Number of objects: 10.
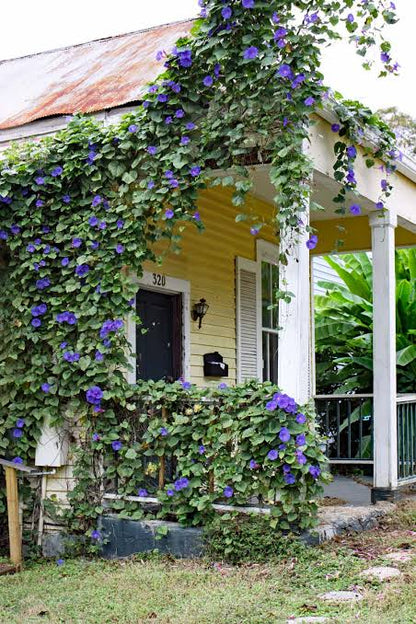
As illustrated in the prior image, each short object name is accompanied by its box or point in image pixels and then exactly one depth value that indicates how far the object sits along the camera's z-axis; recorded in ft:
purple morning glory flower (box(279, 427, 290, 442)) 20.24
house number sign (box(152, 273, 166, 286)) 27.68
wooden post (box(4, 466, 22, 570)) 22.52
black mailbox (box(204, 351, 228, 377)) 30.22
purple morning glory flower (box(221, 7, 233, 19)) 20.62
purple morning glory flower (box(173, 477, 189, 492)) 21.68
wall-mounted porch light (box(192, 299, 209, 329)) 29.53
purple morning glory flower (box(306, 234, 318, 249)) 21.05
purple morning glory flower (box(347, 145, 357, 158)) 23.48
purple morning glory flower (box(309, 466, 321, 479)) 20.34
